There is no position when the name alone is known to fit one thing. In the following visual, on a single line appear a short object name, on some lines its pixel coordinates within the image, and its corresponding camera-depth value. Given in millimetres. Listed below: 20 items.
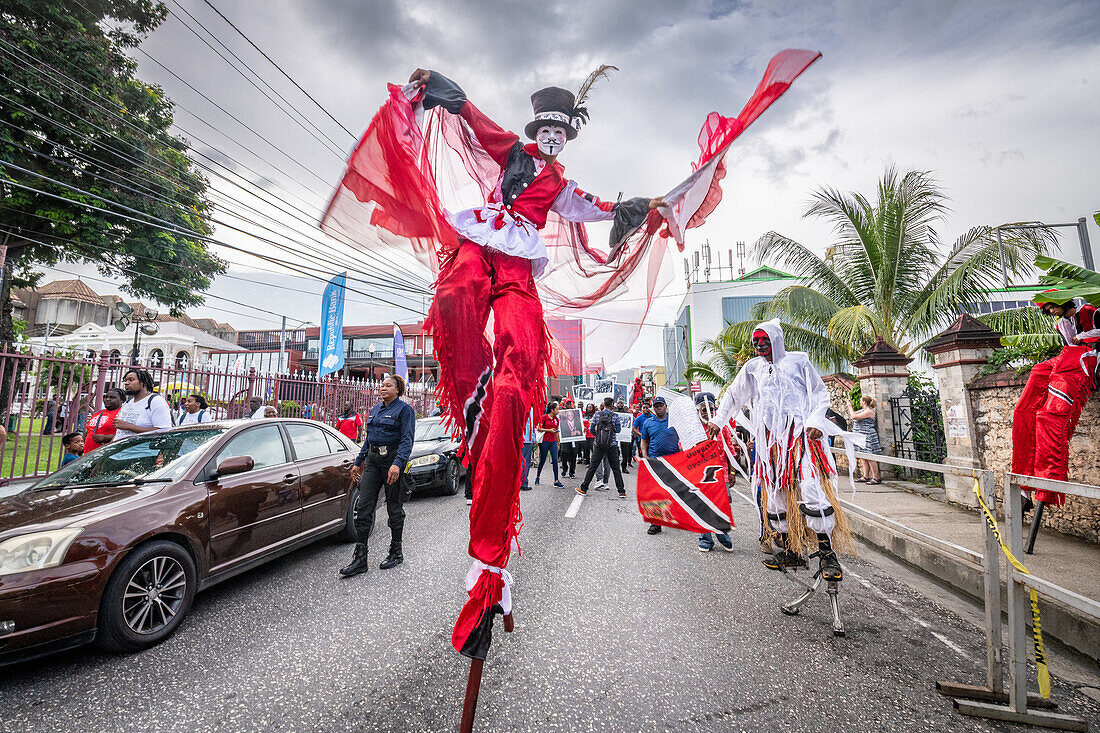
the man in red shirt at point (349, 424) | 10781
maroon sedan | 2619
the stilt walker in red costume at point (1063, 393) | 4289
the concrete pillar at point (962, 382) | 6762
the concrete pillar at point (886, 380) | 9656
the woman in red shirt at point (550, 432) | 10750
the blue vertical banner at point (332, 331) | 12992
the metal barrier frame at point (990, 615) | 2346
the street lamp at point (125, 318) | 12258
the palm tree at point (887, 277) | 10680
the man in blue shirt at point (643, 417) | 7688
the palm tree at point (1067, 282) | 3908
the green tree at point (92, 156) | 10641
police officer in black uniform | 4629
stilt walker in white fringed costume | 3490
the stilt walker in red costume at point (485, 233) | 1845
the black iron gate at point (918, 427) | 8547
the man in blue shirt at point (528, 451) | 9583
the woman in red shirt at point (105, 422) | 5867
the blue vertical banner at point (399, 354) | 13844
